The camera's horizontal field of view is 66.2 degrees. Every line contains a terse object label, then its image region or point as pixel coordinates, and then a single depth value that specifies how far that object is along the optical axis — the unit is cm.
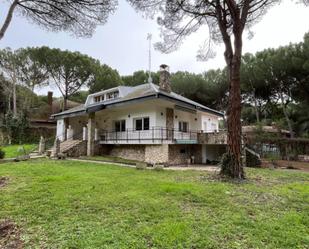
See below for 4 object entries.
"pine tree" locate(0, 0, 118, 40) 830
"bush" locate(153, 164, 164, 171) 1185
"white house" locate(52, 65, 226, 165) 1539
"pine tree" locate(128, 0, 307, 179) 934
